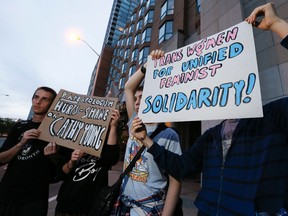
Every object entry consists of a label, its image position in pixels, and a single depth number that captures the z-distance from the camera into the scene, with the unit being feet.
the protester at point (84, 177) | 6.10
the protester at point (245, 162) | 3.36
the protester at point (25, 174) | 5.99
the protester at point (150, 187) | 4.65
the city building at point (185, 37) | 17.69
